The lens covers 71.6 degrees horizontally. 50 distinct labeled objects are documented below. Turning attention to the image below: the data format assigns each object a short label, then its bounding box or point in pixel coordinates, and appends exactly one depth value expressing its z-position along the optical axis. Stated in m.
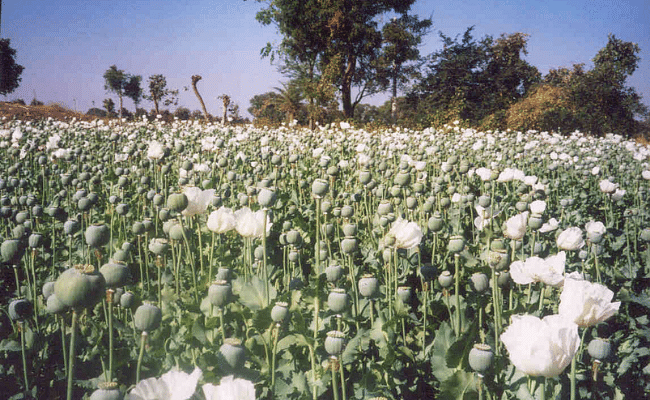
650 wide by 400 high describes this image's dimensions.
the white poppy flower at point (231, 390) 0.76
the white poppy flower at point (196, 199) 1.79
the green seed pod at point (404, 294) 1.77
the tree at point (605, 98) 13.06
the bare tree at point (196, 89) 15.25
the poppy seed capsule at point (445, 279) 1.72
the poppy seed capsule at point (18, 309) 1.50
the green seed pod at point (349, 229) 1.77
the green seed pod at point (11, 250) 1.57
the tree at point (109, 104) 29.15
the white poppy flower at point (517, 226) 1.85
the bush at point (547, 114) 16.12
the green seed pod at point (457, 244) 1.62
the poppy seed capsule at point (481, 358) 1.05
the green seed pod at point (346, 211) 2.29
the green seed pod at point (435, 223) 1.88
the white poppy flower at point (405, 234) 1.69
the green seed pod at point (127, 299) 1.48
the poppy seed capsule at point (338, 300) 1.28
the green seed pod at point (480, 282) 1.53
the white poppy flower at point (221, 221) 1.81
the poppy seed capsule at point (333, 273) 1.55
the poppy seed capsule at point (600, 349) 1.23
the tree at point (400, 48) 26.27
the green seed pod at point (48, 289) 1.52
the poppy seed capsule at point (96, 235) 1.32
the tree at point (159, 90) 27.77
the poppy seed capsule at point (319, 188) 1.68
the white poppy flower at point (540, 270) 1.49
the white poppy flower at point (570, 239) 1.94
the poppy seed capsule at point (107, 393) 0.80
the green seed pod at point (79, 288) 0.85
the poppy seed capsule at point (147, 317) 1.13
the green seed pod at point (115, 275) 1.13
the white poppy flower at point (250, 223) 1.77
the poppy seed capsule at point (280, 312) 1.30
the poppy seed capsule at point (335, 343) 1.15
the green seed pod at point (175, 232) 1.90
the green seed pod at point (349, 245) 1.78
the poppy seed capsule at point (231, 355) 1.08
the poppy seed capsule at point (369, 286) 1.46
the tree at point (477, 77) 24.18
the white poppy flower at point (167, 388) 0.74
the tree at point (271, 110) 23.58
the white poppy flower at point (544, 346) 0.93
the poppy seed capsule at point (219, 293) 1.28
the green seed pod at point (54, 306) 1.14
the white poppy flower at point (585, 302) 1.12
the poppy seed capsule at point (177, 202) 1.57
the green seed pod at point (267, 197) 1.64
